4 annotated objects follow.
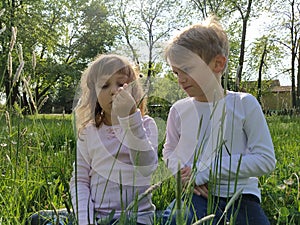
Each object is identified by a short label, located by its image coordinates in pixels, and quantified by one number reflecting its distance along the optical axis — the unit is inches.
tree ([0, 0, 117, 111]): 687.9
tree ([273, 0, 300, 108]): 815.7
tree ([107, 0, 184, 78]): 994.1
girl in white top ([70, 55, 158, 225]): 59.7
